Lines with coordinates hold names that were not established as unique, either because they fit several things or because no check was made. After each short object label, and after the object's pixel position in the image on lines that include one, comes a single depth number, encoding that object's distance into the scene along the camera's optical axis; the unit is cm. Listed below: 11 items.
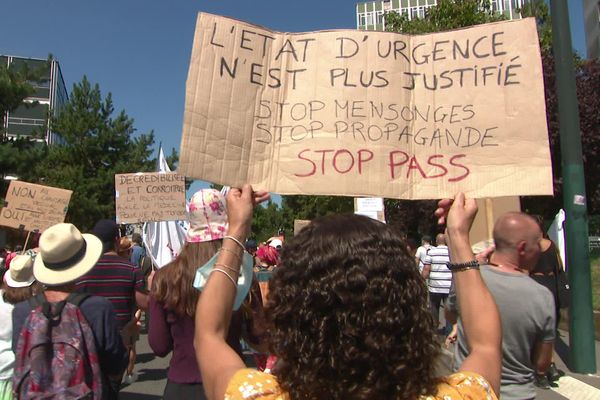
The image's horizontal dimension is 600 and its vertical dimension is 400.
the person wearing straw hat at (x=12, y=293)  348
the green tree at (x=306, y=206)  3042
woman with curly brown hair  124
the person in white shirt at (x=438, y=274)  864
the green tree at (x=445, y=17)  1888
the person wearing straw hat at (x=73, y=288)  272
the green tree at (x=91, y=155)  2962
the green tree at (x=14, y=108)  1844
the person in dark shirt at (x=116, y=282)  440
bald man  300
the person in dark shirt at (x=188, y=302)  264
